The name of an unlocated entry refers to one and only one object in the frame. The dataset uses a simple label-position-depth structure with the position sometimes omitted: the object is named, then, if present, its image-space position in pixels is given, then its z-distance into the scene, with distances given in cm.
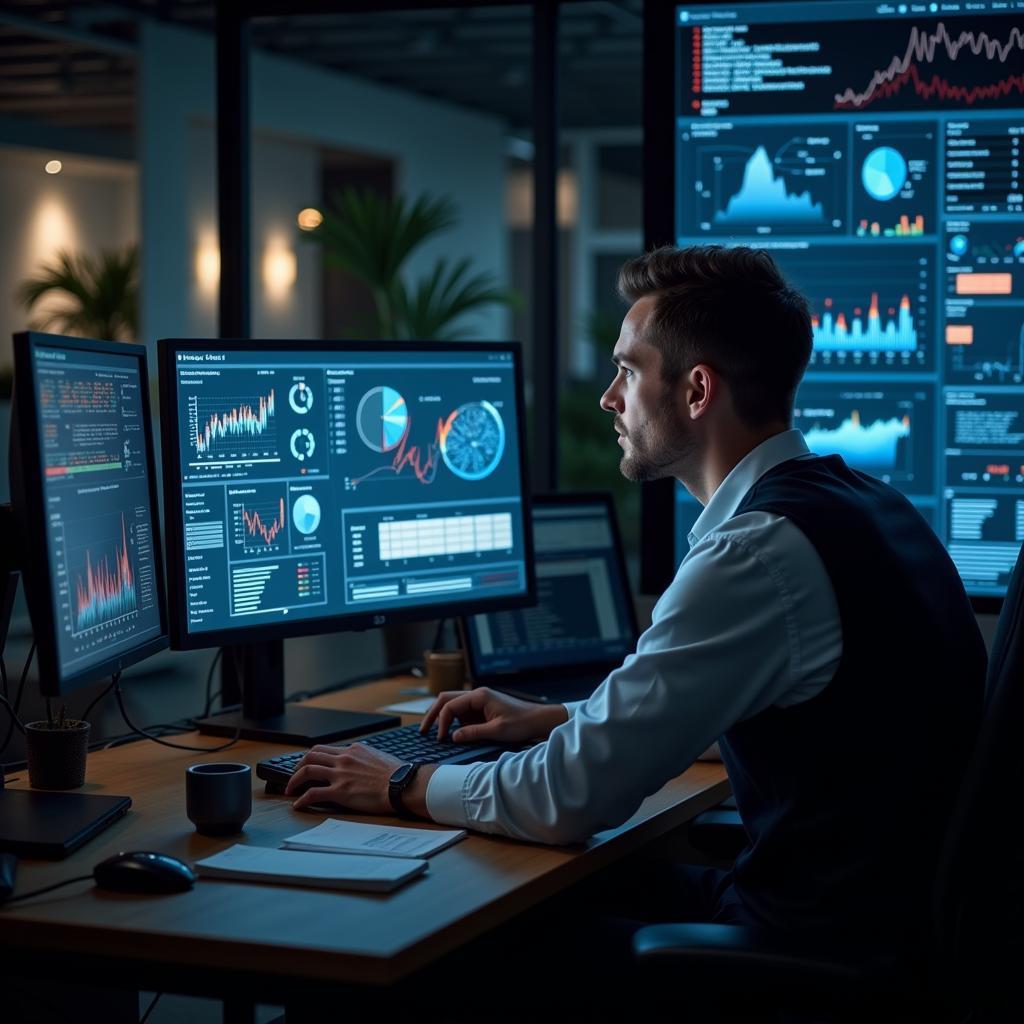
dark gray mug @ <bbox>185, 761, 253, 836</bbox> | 169
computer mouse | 149
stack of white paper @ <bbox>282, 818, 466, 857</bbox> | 163
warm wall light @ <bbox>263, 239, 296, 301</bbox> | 1053
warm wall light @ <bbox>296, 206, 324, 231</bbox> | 1035
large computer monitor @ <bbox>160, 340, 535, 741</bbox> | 210
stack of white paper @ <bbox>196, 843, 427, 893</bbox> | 151
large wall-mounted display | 279
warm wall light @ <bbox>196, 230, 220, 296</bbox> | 921
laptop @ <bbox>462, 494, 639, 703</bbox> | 260
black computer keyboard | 192
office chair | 144
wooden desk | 134
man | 159
